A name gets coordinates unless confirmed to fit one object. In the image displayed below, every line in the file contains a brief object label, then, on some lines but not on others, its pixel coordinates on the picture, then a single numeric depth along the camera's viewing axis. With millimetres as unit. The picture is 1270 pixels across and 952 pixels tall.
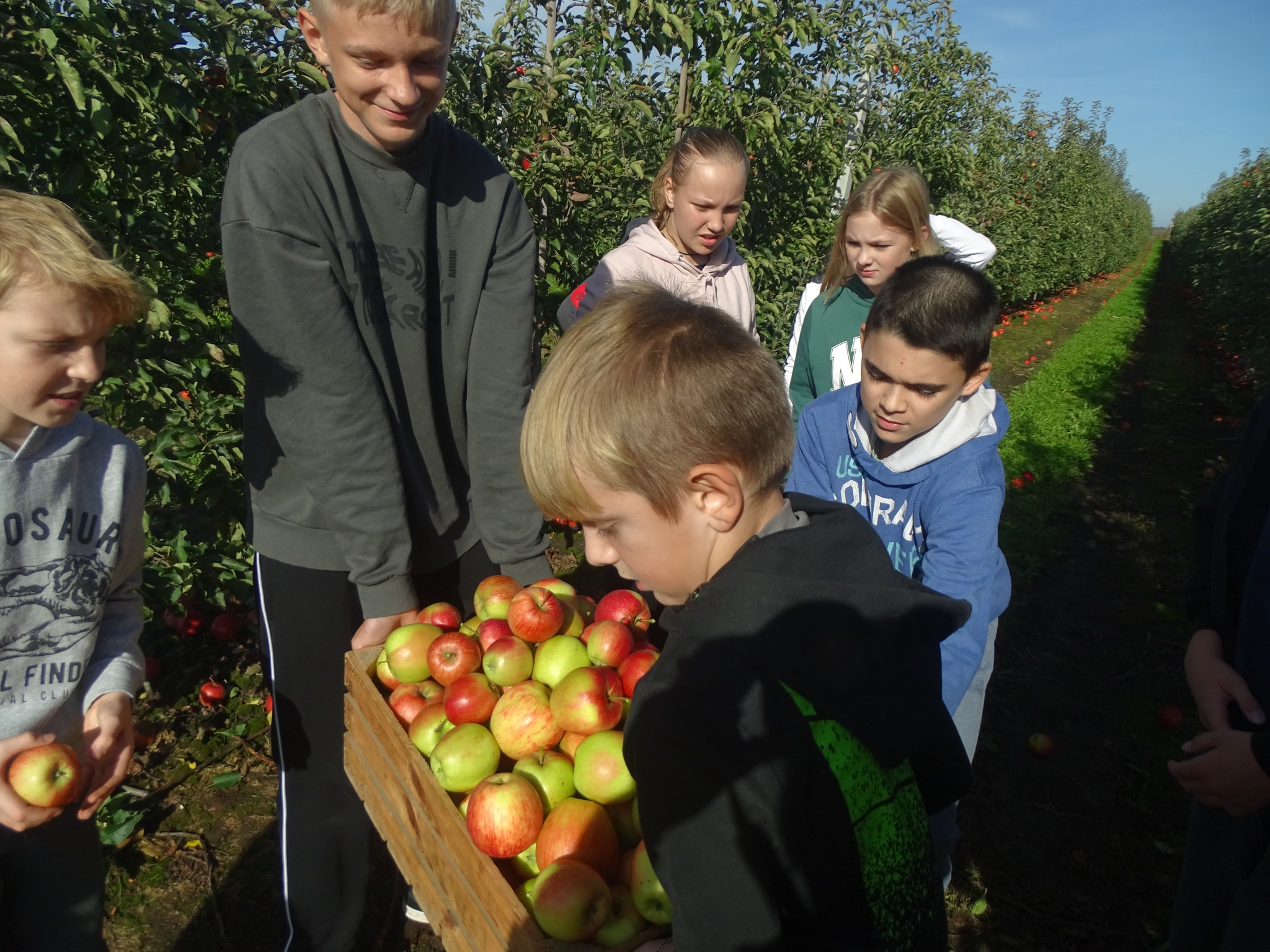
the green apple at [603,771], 1455
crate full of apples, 1301
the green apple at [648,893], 1277
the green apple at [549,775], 1529
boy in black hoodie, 930
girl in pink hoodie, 2693
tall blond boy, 1548
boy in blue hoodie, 1898
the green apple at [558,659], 1759
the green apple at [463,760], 1545
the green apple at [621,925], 1251
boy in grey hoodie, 1341
